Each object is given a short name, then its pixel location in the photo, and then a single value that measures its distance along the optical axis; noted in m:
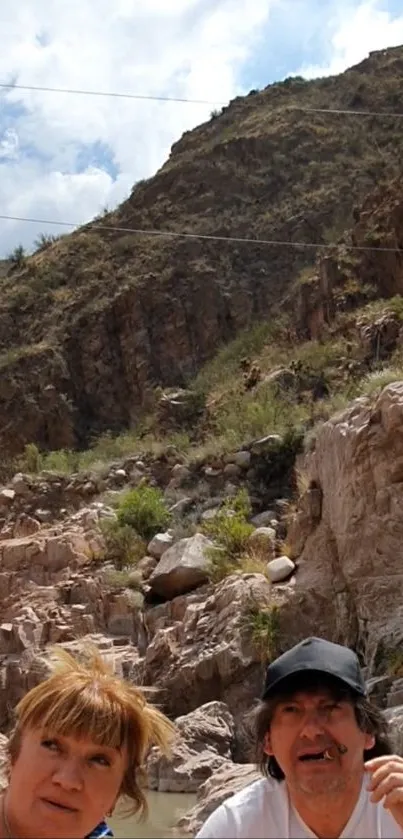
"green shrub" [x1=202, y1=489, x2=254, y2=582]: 9.66
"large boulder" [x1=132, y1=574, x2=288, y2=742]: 8.14
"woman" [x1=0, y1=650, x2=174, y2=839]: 1.89
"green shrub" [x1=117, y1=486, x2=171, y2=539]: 12.58
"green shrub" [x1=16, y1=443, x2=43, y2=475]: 20.61
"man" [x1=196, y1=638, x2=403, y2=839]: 1.95
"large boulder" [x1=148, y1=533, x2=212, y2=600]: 10.08
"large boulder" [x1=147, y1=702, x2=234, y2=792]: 6.63
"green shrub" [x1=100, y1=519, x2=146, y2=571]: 11.93
